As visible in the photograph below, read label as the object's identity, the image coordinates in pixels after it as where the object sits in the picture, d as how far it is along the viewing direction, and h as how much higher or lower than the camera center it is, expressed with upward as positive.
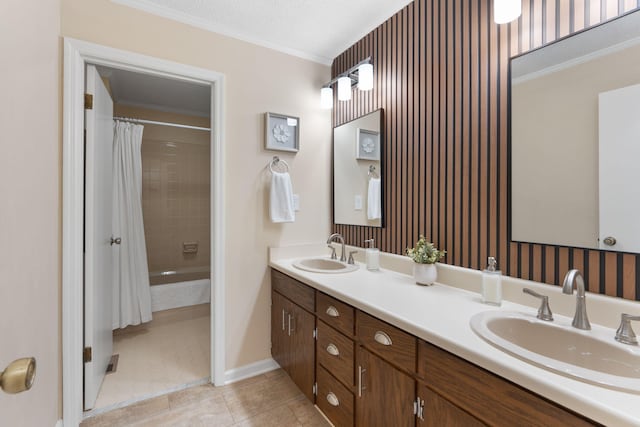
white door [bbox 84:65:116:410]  1.69 -0.17
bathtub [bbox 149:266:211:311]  2.99 -0.88
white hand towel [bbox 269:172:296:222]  2.10 +0.10
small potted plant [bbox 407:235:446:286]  1.50 -0.26
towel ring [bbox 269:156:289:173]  2.18 +0.39
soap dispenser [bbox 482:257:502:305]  1.23 -0.32
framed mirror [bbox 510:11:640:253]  0.97 +0.28
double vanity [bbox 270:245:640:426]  0.70 -0.45
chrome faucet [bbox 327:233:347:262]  2.10 -0.28
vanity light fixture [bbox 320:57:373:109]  1.95 +0.96
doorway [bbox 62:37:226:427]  1.55 +0.06
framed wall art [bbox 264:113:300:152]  2.12 +0.61
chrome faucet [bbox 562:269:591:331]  0.96 -0.33
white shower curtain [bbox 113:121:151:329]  2.55 -0.20
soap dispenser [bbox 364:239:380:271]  1.87 -0.31
